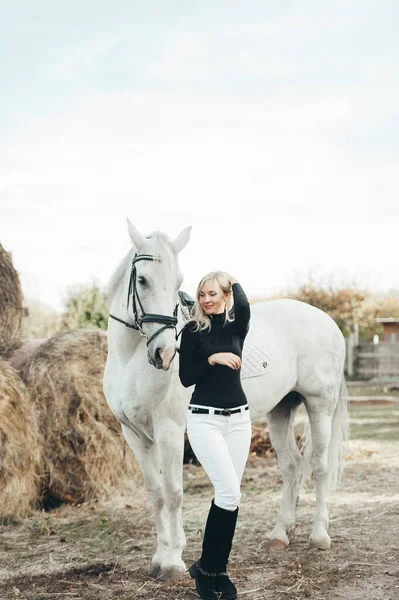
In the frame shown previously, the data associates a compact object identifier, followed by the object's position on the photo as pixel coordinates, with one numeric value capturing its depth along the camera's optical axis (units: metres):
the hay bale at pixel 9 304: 6.74
